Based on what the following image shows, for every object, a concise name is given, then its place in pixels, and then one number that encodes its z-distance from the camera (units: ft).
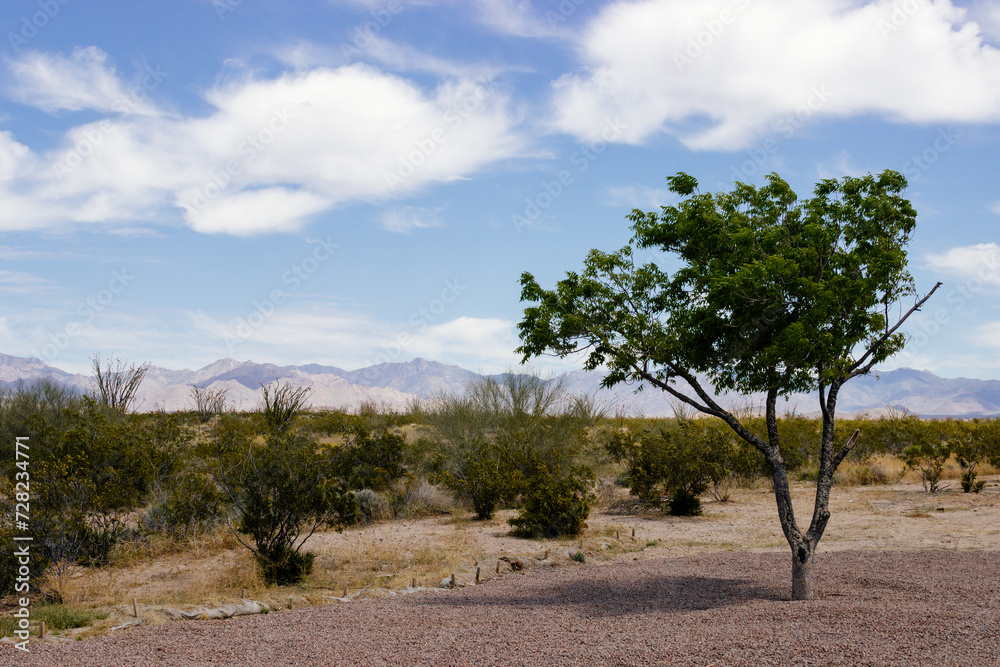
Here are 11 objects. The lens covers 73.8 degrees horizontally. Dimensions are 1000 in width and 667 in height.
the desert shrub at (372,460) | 70.64
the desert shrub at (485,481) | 63.46
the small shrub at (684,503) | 65.82
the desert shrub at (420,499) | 66.46
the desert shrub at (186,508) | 50.90
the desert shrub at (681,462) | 67.10
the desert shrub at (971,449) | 72.90
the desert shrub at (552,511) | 53.11
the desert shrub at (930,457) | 75.00
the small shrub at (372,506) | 63.26
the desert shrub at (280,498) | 40.11
